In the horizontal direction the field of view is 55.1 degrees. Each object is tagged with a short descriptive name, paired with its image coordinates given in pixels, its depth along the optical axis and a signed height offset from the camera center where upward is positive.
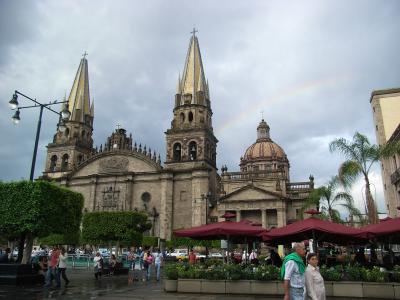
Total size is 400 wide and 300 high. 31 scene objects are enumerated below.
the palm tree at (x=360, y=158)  24.14 +6.68
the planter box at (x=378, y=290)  13.38 -0.90
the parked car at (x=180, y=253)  38.44 +0.99
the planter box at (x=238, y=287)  14.64 -0.88
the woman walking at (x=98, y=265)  21.34 -0.16
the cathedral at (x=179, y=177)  50.56 +11.73
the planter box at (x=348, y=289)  13.72 -0.88
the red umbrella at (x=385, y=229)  14.51 +1.27
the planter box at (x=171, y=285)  15.48 -0.88
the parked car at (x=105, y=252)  38.99 +1.05
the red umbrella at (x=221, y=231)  16.42 +1.34
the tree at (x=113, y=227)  32.19 +2.87
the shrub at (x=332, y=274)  14.10 -0.38
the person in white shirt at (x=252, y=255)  24.52 +0.49
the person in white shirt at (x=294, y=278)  6.78 -0.25
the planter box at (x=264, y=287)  14.35 -0.87
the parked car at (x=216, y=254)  42.25 +0.96
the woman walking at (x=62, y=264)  17.12 -0.09
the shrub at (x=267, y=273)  14.55 -0.37
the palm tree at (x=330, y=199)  30.89 +5.36
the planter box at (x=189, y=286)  15.11 -0.89
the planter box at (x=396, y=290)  13.25 -0.87
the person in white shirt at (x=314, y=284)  6.73 -0.36
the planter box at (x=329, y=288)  13.95 -0.86
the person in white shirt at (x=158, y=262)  21.58 +0.02
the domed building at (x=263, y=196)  49.91 +8.47
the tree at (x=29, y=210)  18.91 +2.50
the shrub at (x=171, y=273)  15.65 -0.41
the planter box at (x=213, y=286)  14.85 -0.88
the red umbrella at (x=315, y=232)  14.41 +1.17
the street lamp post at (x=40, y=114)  17.58 +6.78
